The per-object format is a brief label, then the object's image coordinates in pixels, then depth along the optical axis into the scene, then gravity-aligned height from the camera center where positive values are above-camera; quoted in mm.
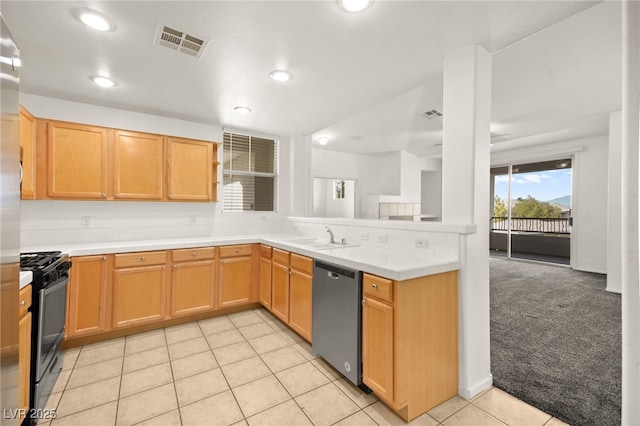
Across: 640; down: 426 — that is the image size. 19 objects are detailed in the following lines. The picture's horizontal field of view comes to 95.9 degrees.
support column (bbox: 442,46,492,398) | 2023 +184
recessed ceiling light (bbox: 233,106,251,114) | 3330 +1198
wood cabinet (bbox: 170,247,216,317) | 3135 -773
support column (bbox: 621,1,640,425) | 1110 -10
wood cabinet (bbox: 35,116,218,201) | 2783 +515
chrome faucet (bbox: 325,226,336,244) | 3246 -291
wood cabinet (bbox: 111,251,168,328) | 2850 -788
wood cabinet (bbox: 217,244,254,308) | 3398 -765
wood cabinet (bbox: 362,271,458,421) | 1756 -828
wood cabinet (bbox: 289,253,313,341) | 2621 -781
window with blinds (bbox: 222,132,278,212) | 4168 +580
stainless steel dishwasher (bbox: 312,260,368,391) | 2031 -811
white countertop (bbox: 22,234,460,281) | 1852 -346
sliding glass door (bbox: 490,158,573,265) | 6680 +125
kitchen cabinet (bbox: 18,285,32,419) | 1622 -801
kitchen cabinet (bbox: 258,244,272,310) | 3375 -775
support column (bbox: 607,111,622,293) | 4449 +86
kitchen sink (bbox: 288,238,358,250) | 2977 -350
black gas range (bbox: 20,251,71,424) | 1785 -739
